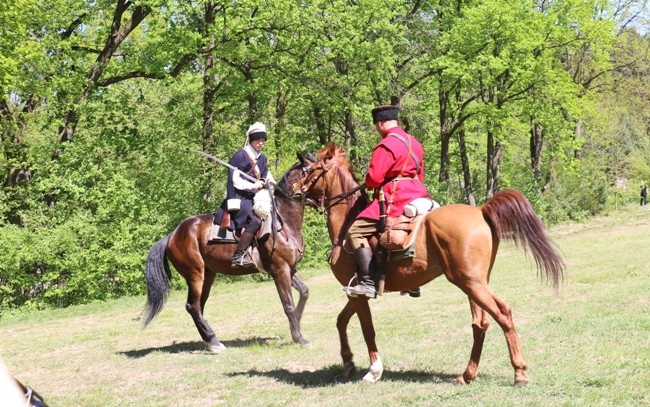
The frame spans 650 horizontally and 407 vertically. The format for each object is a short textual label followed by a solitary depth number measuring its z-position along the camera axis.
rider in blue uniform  11.33
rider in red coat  7.62
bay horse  11.38
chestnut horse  6.98
